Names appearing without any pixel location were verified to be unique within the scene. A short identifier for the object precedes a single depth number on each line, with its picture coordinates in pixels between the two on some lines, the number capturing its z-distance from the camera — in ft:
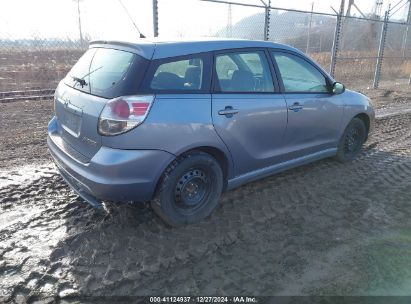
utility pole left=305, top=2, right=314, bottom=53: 37.38
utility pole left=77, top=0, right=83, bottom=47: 30.84
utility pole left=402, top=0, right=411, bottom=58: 52.90
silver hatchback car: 9.82
